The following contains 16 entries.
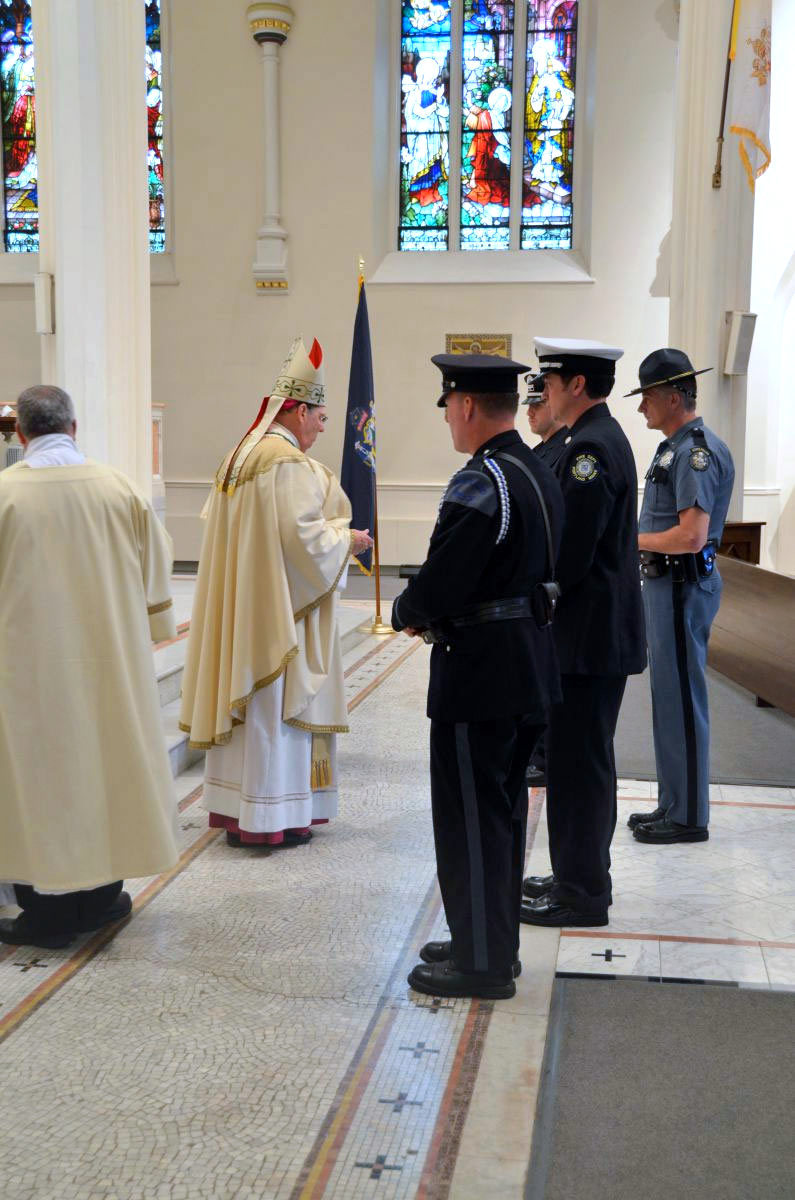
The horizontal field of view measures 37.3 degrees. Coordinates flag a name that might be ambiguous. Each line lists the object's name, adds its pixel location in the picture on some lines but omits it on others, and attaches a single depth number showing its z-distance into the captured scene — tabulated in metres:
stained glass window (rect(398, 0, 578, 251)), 12.24
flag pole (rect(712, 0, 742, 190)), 7.96
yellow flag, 7.75
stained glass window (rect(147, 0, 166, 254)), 12.50
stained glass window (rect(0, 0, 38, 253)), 12.89
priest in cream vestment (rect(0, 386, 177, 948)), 3.21
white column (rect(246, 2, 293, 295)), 11.73
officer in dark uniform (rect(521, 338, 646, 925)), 3.37
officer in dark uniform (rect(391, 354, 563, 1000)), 2.81
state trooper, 4.16
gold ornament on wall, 12.05
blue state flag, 8.37
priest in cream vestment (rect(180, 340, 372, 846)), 4.16
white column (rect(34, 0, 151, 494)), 6.25
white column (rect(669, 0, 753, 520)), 8.34
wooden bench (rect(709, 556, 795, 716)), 5.81
